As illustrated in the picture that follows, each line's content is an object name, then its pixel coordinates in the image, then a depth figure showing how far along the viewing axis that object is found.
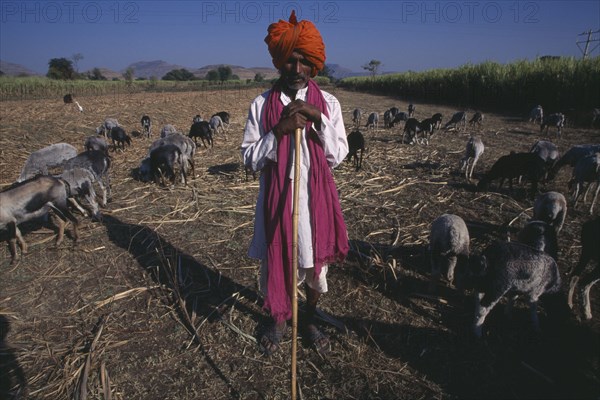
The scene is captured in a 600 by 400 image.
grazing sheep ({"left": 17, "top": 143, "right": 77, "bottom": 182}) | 7.87
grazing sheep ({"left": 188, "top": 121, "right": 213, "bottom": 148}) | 11.06
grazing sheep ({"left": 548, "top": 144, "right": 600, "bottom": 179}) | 6.32
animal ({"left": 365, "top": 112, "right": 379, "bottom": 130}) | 14.66
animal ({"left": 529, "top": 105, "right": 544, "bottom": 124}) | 15.02
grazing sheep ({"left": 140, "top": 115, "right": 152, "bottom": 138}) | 14.04
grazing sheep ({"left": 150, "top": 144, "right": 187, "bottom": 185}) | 7.67
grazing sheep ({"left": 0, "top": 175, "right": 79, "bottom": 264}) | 4.65
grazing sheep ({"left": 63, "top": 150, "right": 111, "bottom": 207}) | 6.87
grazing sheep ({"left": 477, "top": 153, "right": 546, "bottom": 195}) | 6.39
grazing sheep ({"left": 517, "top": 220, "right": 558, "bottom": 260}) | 3.78
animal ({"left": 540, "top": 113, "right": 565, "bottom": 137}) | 11.86
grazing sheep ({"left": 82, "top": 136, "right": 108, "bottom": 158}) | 9.85
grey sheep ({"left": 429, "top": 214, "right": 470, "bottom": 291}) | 3.81
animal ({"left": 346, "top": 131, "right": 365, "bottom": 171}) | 8.53
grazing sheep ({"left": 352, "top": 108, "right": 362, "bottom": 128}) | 15.46
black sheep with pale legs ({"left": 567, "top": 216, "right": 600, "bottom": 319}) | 3.36
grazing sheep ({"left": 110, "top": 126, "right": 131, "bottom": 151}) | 11.27
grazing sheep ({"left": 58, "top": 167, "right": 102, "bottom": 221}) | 5.93
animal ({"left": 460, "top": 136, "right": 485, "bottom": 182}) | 7.73
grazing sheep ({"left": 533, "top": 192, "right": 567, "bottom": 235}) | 4.43
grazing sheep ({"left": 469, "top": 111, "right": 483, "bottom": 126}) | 13.90
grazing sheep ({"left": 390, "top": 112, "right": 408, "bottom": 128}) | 14.45
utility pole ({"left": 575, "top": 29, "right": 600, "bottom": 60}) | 25.72
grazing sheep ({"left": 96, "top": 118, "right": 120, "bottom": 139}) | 13.34
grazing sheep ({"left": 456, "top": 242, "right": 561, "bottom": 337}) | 3.06
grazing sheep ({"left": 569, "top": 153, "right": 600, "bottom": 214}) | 5.62
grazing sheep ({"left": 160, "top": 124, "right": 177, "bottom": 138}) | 11.49
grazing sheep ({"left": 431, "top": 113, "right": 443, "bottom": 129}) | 11.87
